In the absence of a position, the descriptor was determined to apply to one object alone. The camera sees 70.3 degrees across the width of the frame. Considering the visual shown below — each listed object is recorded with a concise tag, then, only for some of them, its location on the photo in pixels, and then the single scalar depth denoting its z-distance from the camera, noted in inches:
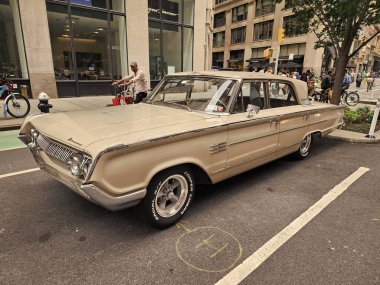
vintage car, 95.8
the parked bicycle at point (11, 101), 324.2
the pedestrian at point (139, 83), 309.1
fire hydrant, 251.8
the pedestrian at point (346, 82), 590.9
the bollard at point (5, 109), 319.0
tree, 284.8
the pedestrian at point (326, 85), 548.1
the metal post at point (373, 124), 256.2
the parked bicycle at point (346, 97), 556.6
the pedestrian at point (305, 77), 723.3
